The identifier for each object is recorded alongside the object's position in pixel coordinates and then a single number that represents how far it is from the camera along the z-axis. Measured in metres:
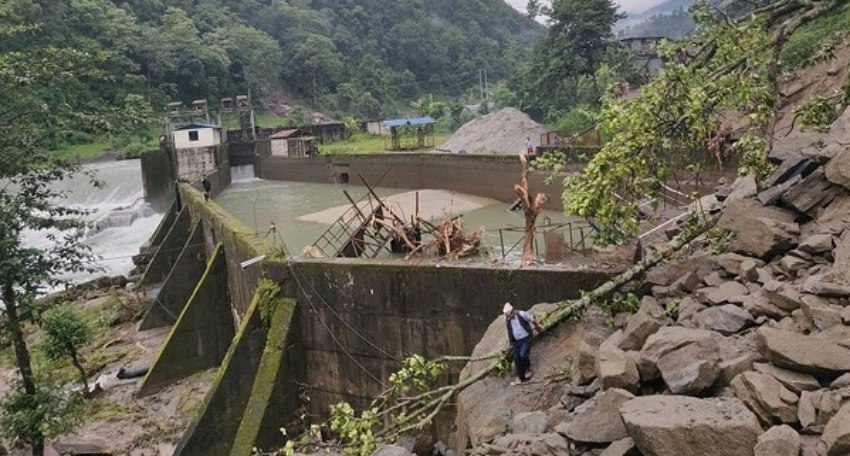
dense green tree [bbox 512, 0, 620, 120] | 34.69
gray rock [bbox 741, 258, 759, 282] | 6.38
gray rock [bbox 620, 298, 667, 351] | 6.14
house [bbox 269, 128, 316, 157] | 40.50
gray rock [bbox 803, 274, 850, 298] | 5.26
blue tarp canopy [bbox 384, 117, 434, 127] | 42.38
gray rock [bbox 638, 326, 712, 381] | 5.32
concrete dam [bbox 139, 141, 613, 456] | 9.86
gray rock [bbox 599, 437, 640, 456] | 4.65
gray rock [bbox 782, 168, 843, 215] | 6.72
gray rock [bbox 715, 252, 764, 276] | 6.65
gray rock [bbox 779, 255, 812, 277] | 6.11
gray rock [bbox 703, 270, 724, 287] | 6.71
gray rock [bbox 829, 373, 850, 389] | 4.30
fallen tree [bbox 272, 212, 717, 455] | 7.12
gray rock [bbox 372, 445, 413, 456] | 6.65
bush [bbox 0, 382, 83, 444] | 10.84
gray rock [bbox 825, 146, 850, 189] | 6.48
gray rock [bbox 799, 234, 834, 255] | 6.07
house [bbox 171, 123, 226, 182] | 35.12
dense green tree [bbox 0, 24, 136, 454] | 10.61
